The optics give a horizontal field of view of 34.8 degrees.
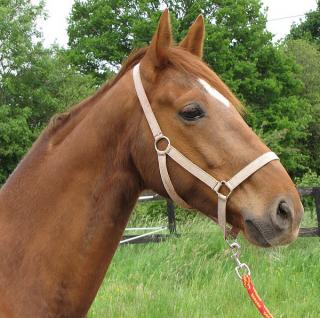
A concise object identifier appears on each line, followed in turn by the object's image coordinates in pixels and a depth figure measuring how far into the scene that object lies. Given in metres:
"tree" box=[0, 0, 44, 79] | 21.45
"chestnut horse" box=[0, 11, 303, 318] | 2.05
